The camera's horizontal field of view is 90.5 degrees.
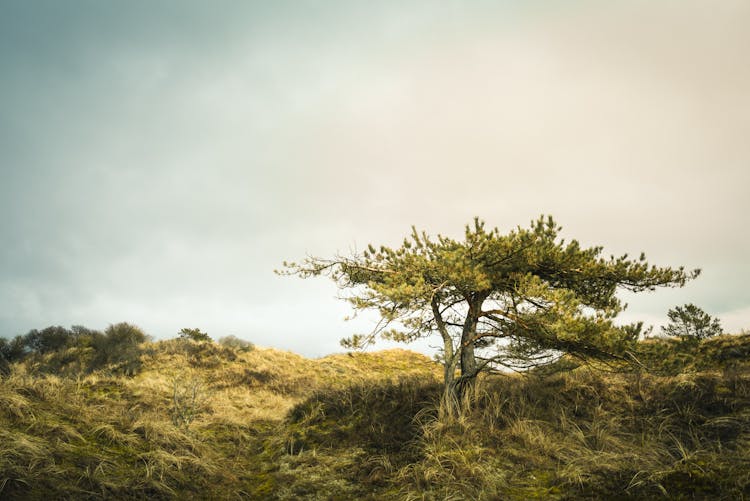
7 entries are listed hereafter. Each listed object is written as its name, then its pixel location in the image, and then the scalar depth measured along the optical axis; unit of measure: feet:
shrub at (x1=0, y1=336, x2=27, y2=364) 77.21
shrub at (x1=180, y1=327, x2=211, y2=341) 83.25
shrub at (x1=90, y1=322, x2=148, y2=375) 64.39
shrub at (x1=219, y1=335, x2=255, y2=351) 84.24
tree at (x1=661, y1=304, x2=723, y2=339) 57.26
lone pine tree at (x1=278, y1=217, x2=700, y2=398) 24.02
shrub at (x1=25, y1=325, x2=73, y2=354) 83.20
